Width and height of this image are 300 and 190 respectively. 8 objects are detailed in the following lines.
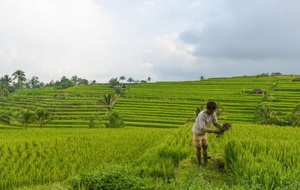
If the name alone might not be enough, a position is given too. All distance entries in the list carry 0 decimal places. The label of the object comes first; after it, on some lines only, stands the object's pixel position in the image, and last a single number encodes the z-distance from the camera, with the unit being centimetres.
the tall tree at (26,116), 3136
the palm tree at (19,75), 7181
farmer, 598
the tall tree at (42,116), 3344
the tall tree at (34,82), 11006
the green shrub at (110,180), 524
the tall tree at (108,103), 4294
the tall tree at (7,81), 8706
